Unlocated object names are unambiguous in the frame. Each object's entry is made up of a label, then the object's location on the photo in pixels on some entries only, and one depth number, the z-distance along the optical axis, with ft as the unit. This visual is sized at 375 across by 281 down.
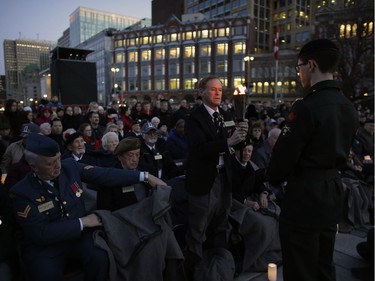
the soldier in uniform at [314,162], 7.23
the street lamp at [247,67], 184.24
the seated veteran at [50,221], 8.55
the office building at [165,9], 267.80
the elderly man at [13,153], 18.37
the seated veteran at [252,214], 12.39
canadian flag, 75.03
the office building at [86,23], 488.02
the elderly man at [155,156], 18.02
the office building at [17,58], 595.39
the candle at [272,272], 11.41
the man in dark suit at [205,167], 10.24
